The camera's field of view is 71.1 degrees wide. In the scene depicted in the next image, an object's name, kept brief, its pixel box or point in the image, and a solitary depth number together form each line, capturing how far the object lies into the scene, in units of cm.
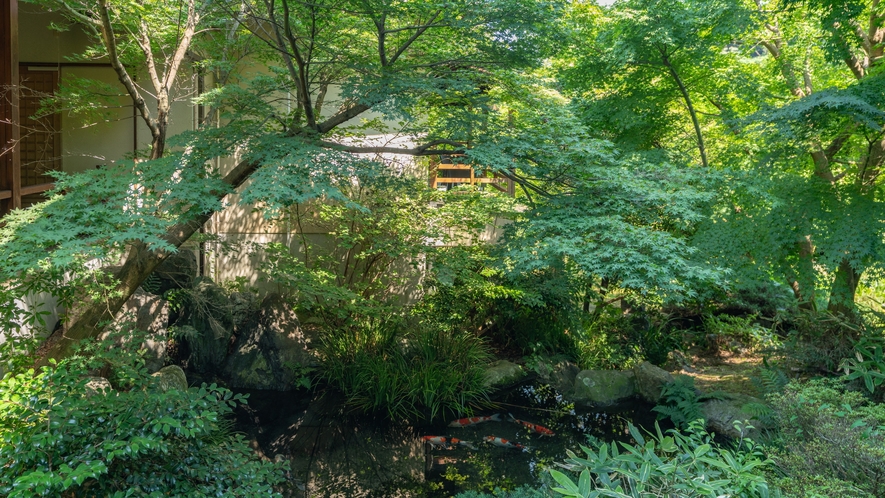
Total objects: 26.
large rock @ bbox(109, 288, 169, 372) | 715
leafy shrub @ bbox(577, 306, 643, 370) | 849
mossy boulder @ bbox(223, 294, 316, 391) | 777
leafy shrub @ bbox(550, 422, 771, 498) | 290
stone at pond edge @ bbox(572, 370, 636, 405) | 774
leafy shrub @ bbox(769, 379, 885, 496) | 334
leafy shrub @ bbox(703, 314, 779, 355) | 900
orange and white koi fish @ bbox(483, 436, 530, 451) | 645
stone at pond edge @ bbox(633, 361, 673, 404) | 762
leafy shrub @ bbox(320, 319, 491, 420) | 729
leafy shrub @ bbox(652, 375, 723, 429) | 689
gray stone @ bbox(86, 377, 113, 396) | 495
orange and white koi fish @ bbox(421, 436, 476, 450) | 648
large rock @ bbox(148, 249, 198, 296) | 792
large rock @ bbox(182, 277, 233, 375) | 781
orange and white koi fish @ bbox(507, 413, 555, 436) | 680
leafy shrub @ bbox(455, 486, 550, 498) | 374
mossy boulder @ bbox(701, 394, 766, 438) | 660
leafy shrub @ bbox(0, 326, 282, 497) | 313
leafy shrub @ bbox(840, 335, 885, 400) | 581
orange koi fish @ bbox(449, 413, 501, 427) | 703
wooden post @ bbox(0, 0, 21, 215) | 555
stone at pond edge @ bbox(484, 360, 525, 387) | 788
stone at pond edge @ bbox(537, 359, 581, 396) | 804
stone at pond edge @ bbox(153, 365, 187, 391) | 638
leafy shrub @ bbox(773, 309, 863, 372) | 649
